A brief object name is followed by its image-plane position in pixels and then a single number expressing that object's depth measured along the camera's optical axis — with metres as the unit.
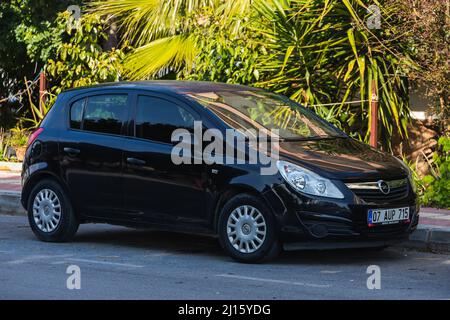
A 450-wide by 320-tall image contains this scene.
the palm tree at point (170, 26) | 15.19
